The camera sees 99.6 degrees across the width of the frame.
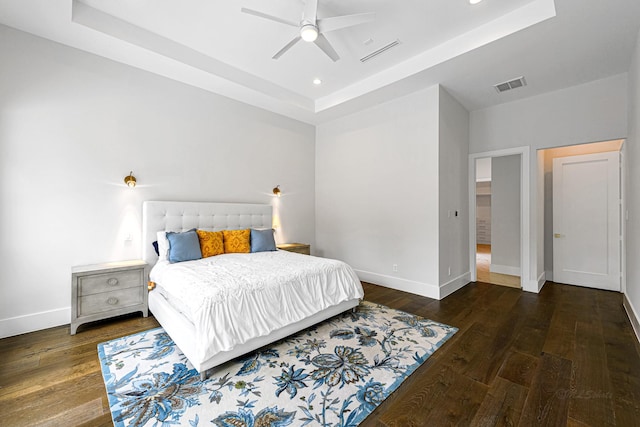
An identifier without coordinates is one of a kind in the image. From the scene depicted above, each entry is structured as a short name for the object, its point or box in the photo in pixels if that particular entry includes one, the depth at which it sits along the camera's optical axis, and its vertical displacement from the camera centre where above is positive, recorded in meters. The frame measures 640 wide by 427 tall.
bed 2.12 -0.74
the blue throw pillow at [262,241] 4.08 -0.38
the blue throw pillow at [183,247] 3.32 -0.38
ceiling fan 2.52 +1.88
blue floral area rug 1.73 -1.26
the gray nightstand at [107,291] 2.84 -0.83
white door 4.31 -0.08
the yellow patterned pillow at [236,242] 3.94 -0.38
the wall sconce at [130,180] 3.48 +0.47
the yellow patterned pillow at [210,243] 3.64 -0.37
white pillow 3.41 -0.38
